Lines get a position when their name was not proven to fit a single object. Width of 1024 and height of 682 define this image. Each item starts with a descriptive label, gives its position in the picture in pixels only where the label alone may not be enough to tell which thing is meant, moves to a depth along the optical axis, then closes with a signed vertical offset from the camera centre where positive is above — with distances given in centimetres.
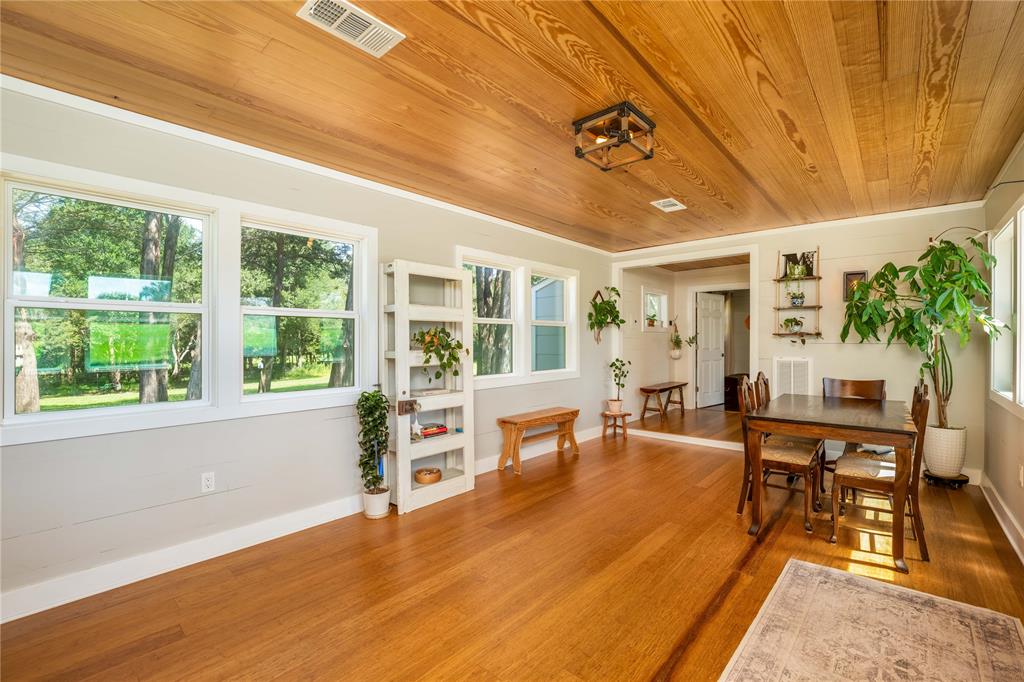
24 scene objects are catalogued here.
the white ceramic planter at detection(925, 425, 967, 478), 396 -100
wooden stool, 602 -114
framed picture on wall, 475 +55
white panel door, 840 -29
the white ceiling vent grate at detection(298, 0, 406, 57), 176 +122
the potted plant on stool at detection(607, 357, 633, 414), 614 -62
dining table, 264 -57
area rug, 180 -129
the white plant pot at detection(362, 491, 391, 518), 339 -125
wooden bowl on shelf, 375 -115
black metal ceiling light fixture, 252 +116
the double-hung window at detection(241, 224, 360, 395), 310 +15
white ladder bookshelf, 352 -40
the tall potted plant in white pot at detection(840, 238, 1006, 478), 366 +18
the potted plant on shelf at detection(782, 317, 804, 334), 505 +9
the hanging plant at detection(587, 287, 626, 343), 597 +25
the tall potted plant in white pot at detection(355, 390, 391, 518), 337 -82
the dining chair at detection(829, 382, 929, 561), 271 -86
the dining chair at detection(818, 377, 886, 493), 415 -50
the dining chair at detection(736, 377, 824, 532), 306 -83
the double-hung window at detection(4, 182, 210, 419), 234 +16
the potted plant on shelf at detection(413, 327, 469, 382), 371 -11
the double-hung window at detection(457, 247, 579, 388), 478 +15
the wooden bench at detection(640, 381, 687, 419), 703 -89
